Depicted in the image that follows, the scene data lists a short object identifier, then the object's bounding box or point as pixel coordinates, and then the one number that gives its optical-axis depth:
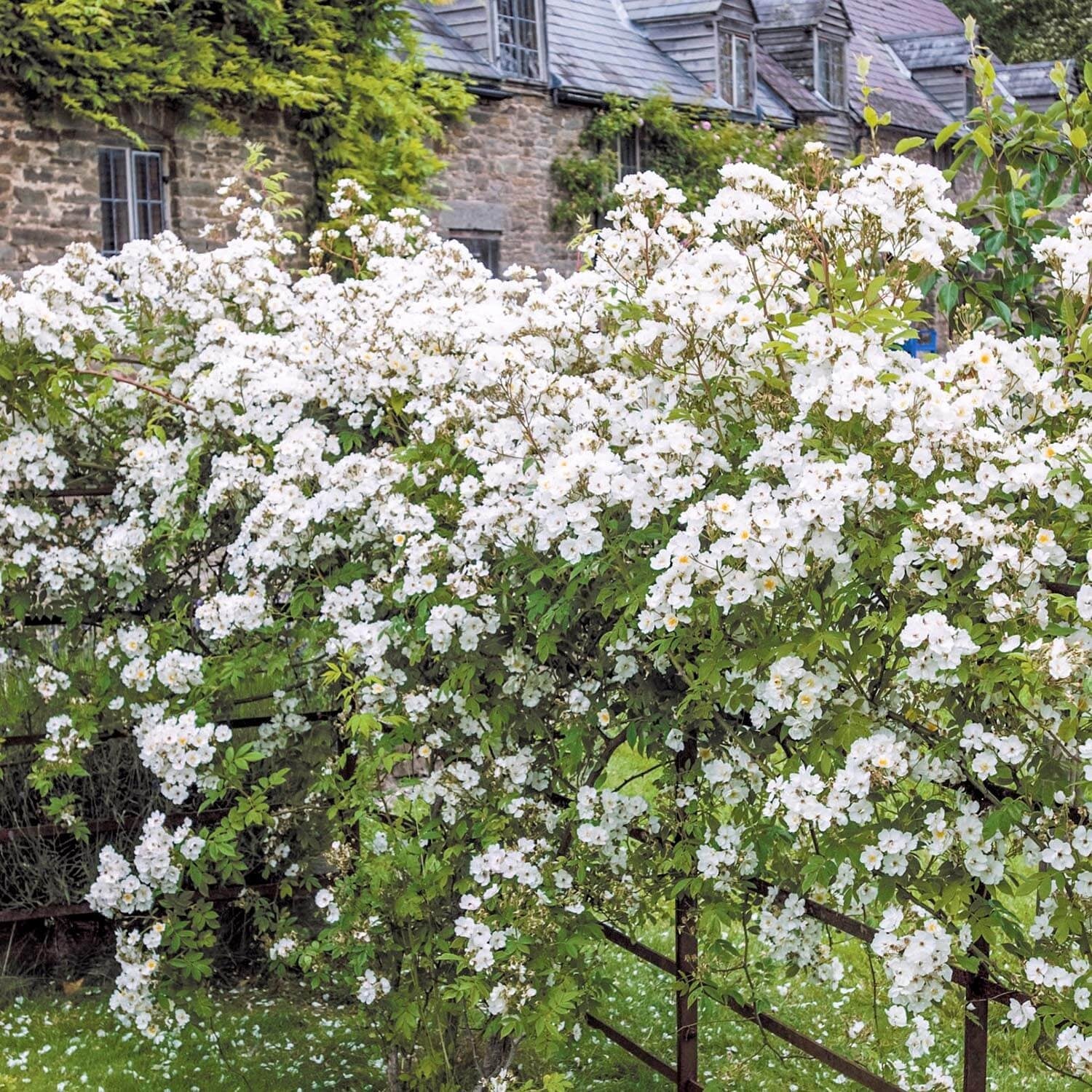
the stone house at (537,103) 12.02
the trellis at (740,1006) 3.23
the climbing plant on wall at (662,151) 17.28
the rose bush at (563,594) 2.95
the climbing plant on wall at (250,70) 11.62
